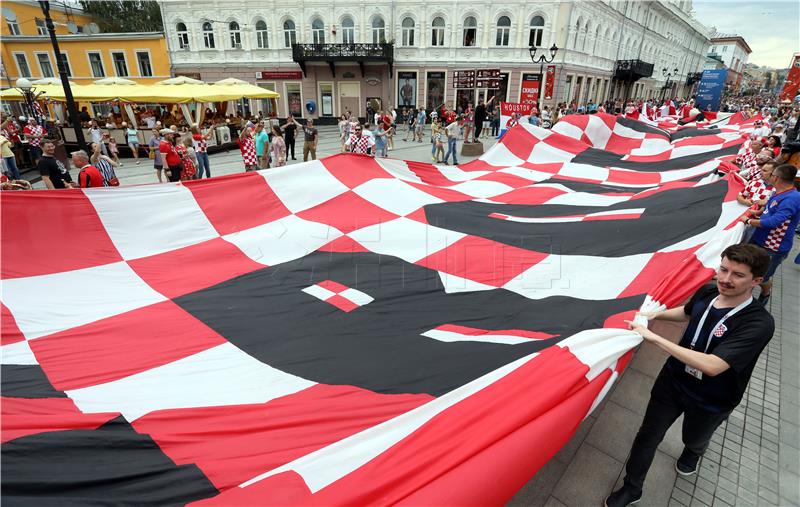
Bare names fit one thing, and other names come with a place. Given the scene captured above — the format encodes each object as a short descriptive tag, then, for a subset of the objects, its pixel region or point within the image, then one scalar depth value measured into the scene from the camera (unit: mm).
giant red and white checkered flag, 1638
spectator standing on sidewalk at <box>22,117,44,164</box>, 12047
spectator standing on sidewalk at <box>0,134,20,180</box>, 9047
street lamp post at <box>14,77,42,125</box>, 14438
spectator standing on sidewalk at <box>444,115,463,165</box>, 11607
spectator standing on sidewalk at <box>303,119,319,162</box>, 11992
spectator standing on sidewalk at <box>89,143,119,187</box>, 6441
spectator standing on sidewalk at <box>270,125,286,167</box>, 10367
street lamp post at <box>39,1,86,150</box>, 7363
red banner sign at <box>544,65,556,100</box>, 15417
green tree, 33906
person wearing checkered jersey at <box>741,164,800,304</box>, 3703
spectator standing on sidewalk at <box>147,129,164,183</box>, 9726
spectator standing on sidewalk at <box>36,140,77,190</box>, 6227
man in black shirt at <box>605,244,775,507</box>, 1778
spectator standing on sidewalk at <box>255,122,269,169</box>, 9828
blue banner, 28812
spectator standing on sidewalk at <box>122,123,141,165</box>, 14253
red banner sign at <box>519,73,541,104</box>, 14319
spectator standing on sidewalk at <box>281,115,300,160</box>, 13016
